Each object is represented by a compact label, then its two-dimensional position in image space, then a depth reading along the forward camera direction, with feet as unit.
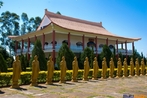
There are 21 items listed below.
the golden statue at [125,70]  48.36
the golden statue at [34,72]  28.68
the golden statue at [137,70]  52.70
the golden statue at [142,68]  55.02
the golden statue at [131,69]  50.43
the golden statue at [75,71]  35.84
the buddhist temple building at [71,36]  70.64
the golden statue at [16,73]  26.05
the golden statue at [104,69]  42.62
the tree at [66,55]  54.15
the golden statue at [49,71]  30.95
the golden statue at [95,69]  40.15
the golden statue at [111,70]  44.83
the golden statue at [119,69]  46.61
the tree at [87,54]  58.81
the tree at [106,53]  63.93
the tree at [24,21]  139.52
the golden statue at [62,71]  33.22
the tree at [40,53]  52.54
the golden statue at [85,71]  37.96
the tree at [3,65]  46.49
